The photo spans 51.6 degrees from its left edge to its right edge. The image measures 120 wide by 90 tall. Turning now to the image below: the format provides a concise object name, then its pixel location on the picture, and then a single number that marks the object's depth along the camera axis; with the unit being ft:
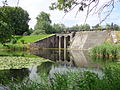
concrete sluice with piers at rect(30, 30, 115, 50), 71.55
